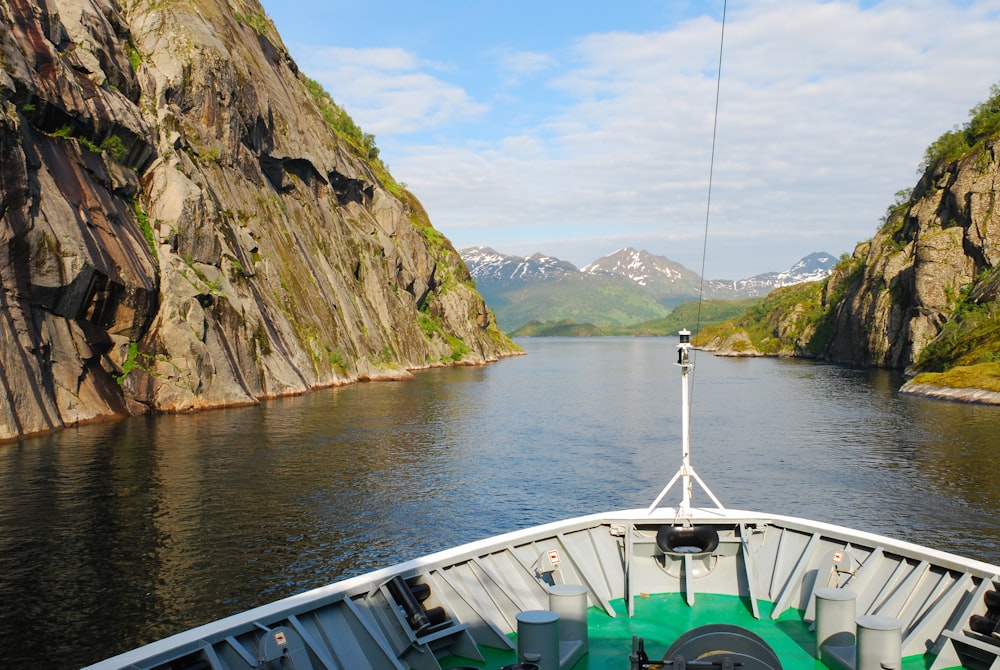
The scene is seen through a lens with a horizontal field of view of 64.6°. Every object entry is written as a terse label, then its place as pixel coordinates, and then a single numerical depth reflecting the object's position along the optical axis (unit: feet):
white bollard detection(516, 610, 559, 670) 42.37
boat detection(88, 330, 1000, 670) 39.91
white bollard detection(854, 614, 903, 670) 41.29
